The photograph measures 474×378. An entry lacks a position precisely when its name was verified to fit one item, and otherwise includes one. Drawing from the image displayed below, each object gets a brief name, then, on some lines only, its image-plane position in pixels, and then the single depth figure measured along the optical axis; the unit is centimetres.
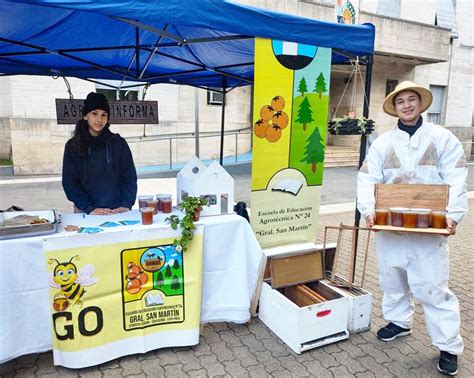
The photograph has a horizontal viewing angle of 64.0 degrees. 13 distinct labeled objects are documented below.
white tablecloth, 222
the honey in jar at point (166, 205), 292
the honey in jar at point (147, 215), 259
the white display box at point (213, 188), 286
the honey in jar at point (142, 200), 293
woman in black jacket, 289
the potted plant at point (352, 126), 337
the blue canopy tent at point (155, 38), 233
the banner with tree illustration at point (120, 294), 233
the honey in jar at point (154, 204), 293
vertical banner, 289
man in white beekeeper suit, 238
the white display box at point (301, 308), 263
